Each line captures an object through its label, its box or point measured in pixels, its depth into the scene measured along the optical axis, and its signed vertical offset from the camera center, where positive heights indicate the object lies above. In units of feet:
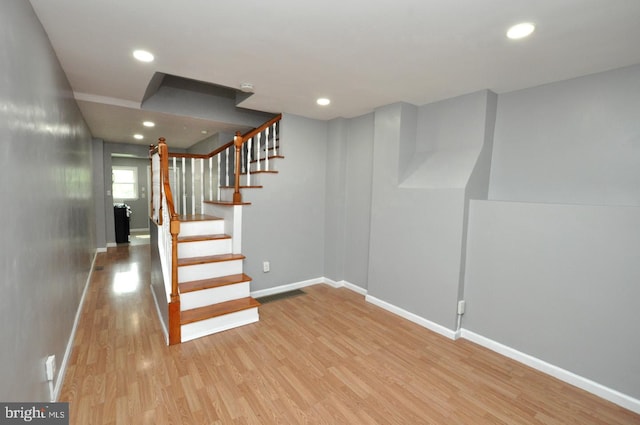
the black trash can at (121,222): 22.59 -2.43
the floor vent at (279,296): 12.26 -4.44
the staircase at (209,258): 8.86 -2.41
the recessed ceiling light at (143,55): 7.27 +3.52
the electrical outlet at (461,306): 9.44 -3.51
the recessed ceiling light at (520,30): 5.62 +3.44
